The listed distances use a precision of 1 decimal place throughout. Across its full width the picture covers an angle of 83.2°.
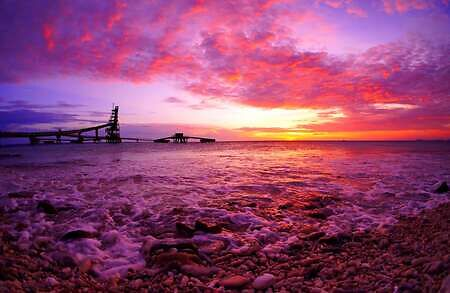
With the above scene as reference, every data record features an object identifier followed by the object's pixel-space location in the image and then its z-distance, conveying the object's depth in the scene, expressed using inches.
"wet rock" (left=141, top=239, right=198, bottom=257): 159.8
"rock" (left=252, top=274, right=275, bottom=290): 120.5
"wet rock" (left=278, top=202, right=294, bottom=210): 269.4
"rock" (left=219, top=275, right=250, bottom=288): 121.4
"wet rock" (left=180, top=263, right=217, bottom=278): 131.9
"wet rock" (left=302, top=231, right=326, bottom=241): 182.9
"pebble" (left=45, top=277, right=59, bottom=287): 118.1
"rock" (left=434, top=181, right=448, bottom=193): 349.7
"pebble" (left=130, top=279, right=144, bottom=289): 122.0
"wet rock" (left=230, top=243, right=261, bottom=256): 160.7
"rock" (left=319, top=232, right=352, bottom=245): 174.3
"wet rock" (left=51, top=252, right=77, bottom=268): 140.9
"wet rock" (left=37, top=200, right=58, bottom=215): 242.6
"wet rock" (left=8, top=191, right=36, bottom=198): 308.8
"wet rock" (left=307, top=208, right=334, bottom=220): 237.1
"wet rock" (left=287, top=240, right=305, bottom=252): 165.9
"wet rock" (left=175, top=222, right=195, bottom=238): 188.3
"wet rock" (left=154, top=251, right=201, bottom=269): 139.1
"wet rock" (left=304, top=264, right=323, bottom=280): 128.4
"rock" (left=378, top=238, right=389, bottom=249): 165.8
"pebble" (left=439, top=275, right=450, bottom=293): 93.4
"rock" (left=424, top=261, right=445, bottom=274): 119.2
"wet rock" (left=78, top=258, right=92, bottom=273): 135.9
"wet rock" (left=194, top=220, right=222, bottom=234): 195.3
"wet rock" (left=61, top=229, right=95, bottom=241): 176.5
